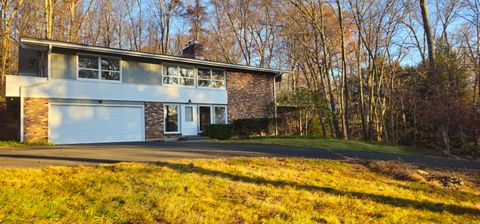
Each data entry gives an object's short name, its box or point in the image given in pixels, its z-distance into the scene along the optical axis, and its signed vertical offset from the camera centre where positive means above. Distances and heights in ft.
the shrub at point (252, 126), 61.93 -1.01
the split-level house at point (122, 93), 47.50 +5.07
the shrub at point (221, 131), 57.62 -1.67
